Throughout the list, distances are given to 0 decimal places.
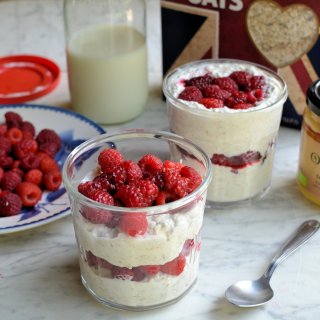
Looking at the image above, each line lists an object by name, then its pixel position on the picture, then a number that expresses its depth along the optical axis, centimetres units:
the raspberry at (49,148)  110
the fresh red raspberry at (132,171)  78
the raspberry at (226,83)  97
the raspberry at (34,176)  102
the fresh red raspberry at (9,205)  95
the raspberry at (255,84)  98
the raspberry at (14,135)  111
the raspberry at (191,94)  95
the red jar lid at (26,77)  129
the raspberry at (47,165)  105
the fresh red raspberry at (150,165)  80
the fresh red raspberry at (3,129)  111
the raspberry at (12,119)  113
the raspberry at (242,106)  92
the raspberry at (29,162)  105
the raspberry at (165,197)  76
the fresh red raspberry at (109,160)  82
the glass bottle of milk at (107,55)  118
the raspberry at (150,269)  77
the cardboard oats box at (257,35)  108
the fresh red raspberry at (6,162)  106
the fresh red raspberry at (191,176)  78
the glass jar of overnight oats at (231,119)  92
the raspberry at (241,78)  98
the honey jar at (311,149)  92
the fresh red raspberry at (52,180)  102
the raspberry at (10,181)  100
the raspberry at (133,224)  73
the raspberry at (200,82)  98
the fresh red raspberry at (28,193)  98
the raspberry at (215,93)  95
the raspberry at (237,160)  95
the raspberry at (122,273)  77
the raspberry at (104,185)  78
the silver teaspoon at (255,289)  81
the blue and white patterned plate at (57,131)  94
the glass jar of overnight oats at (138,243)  74
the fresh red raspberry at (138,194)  74
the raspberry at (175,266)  77
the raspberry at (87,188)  77
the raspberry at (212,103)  92
